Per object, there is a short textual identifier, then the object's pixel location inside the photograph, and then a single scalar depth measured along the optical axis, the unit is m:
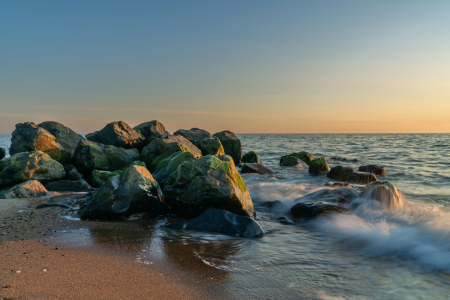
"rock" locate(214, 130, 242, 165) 17.20
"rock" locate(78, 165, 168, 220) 5.31
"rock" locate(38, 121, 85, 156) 11.58
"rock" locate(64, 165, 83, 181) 8.95
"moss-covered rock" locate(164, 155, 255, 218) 5.51
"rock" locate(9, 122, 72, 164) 10.12
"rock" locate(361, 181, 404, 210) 6.92
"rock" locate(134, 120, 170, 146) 13.57
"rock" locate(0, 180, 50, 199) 6.71
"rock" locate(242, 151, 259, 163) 18.02
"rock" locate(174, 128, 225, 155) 13.58
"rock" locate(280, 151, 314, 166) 16.91
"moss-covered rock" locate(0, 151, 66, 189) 7.93
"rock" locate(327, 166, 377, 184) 11.58
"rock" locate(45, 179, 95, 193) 8.12
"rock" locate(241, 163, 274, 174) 14.04
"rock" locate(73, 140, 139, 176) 9.76
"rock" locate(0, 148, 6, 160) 13.06
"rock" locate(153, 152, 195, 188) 7.21
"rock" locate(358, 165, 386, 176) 13.90
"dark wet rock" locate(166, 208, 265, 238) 4.86
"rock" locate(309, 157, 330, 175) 13.78
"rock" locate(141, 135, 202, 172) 9.67
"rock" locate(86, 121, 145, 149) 12.40
